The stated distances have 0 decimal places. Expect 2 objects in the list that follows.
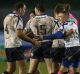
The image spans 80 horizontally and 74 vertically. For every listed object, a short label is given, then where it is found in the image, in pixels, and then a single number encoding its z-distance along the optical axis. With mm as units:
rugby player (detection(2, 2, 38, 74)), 19203
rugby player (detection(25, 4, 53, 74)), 19516
